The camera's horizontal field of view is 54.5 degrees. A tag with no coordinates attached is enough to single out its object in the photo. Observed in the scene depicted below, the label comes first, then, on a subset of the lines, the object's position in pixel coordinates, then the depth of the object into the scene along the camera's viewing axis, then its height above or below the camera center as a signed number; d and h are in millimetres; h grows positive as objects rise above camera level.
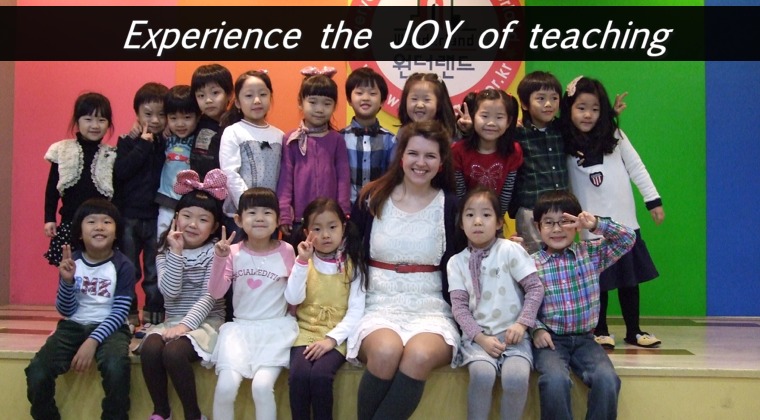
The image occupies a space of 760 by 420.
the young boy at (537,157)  3178 +247
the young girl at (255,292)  2598 -301
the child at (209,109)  3250 +456
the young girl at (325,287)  2588 -280
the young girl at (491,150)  3051 +269
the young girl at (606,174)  3137 +175
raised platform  2621 -641
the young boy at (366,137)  3188 +327
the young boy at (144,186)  3297 +106
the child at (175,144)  3279 +296
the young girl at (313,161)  3104 +213
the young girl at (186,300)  2611 -343
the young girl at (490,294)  2525 -287
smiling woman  2484 -181
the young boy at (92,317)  2641 -408
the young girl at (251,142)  3154 +299
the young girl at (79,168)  3277 +183
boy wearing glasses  2576 -243
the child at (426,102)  3119 +469
